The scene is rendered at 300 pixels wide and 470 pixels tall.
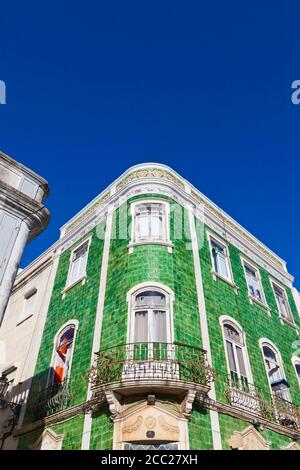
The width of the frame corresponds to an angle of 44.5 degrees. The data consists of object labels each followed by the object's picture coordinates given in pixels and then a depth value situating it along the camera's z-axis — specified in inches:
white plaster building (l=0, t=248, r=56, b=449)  510.6
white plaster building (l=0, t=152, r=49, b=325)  285.1
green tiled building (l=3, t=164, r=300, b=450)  361.7
